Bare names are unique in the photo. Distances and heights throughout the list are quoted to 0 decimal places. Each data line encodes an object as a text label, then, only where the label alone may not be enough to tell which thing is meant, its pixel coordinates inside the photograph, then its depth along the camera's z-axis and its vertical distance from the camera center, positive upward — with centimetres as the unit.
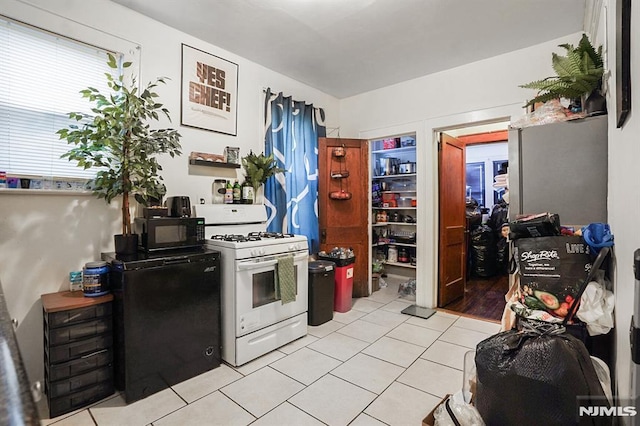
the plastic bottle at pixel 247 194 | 319 +16
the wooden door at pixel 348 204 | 405 +7
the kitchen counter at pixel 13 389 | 36 -24
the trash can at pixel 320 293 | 321 -92
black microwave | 219 -18
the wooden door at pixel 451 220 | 379 -15
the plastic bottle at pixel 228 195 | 307 +15
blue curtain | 354 +57
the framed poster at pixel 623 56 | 103 +54
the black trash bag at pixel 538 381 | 96 -59
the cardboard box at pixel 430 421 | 132 -95
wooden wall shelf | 284 +45
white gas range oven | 241 -65
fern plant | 177 +81
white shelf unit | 514 +23
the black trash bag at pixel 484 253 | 527 -79
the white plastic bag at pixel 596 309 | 122 -42
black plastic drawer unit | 183 -89
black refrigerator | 196 -77
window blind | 198 +81
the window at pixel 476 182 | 620 +55
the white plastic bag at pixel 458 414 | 119 -86
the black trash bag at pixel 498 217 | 542 -16
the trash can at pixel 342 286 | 358 -93
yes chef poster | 284 +118
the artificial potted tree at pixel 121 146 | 205 +46
